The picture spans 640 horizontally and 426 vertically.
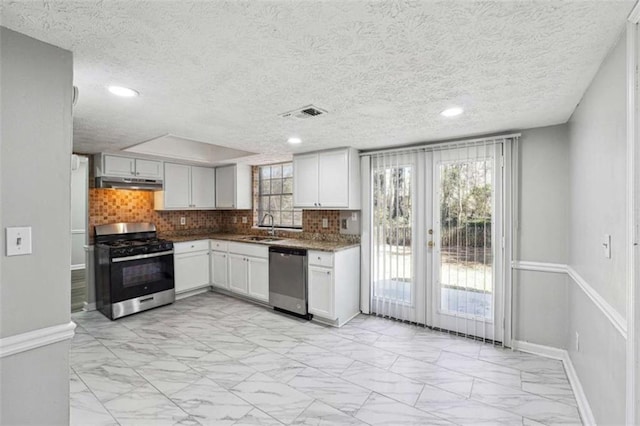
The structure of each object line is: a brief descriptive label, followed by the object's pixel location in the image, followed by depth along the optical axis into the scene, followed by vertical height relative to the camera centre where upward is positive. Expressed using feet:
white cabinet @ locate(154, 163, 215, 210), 15.57 +1.37
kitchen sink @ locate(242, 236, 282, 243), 15.35 -1.26
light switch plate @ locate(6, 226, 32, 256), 4.33 -0.38
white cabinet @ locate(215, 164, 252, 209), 16.90 +1.53
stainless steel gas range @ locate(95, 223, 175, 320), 12.47 -2.43
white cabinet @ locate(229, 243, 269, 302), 14.08 -2.65
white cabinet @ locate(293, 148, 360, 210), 12.51 +1.45
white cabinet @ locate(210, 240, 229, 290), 15.83 -2.65
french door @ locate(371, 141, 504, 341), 10.33 -0.90
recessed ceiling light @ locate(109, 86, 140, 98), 6.44 +2.62
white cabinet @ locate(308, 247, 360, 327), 11.82 -2.83
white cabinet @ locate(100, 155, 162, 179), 13.37 +2.15
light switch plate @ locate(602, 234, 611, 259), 5.05 -0.53
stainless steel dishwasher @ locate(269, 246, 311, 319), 12.63 -2.78
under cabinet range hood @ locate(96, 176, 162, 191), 13.26 +1.41
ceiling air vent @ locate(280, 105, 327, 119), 7.70 +2.63
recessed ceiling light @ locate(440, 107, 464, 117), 7.74 +2.62
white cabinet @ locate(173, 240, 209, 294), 14.97 -2.56
